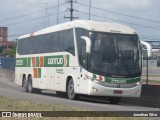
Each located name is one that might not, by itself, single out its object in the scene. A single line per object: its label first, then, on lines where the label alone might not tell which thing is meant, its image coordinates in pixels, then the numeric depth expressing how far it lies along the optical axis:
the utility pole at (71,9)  71.56
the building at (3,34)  145.98
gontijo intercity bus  21.78
